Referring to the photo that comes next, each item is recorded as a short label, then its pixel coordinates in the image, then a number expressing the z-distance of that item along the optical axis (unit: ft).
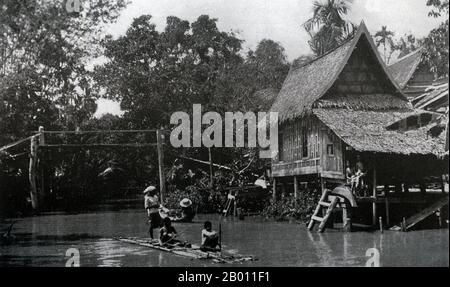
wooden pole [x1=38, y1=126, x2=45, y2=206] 79.10
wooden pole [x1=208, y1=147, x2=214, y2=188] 80.35
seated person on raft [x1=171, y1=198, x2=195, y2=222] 64.95
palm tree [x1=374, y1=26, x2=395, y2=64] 103.03
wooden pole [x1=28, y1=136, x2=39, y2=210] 80.84
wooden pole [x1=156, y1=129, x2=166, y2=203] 74.69
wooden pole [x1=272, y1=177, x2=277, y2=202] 77.06
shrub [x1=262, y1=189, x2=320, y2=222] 63.41
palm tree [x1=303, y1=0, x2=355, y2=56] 76.18
